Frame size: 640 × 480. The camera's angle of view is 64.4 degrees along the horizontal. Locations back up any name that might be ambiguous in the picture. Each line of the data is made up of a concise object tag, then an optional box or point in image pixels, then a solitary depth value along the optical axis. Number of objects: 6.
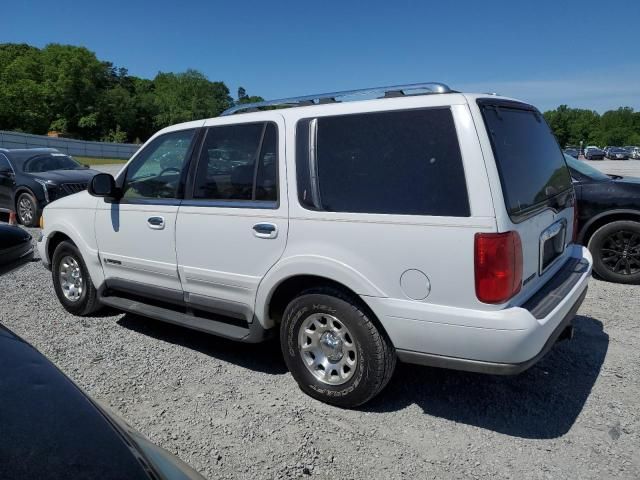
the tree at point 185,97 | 100.14
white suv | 2.74
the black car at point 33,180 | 10.41
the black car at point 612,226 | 6.06
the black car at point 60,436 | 1.32
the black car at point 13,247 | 2.63
